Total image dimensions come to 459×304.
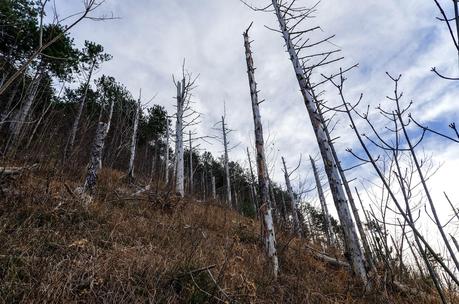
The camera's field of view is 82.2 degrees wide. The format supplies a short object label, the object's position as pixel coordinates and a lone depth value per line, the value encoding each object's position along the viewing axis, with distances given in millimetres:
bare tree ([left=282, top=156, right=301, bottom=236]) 15441
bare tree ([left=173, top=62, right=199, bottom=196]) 10989
